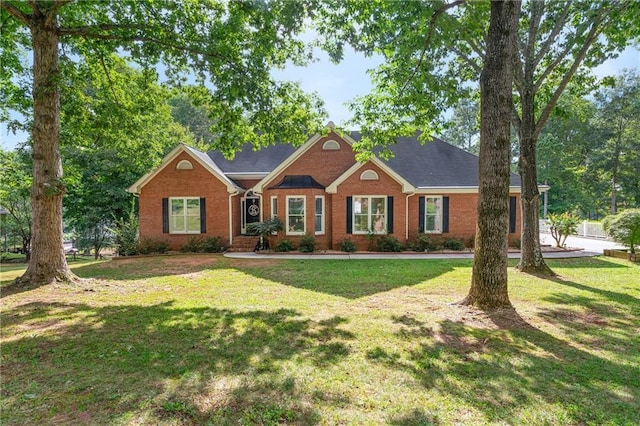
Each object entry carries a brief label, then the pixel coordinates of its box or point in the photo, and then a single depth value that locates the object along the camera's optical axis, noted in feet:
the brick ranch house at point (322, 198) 51.47
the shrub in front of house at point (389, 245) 50.47
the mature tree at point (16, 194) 54.29
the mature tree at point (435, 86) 19.80
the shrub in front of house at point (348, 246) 50.39
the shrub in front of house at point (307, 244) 49.90
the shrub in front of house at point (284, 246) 50.31
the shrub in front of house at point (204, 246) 52.95
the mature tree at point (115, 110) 35.27
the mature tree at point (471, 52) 28.02
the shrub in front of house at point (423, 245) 50.88
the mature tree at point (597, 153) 111.45
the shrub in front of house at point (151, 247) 52.34
